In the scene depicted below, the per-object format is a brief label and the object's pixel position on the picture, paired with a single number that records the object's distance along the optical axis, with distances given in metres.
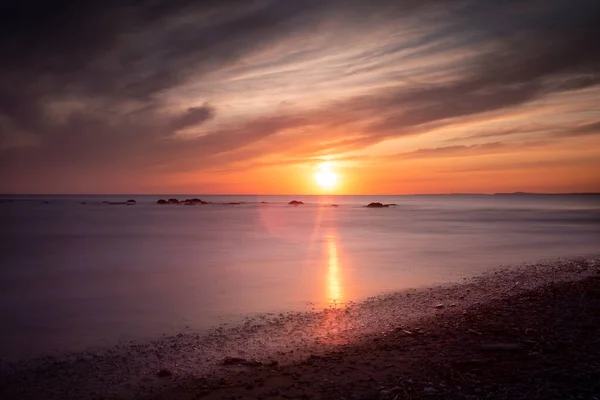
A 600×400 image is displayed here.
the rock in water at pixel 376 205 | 118.89
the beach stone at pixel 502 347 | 7.98
